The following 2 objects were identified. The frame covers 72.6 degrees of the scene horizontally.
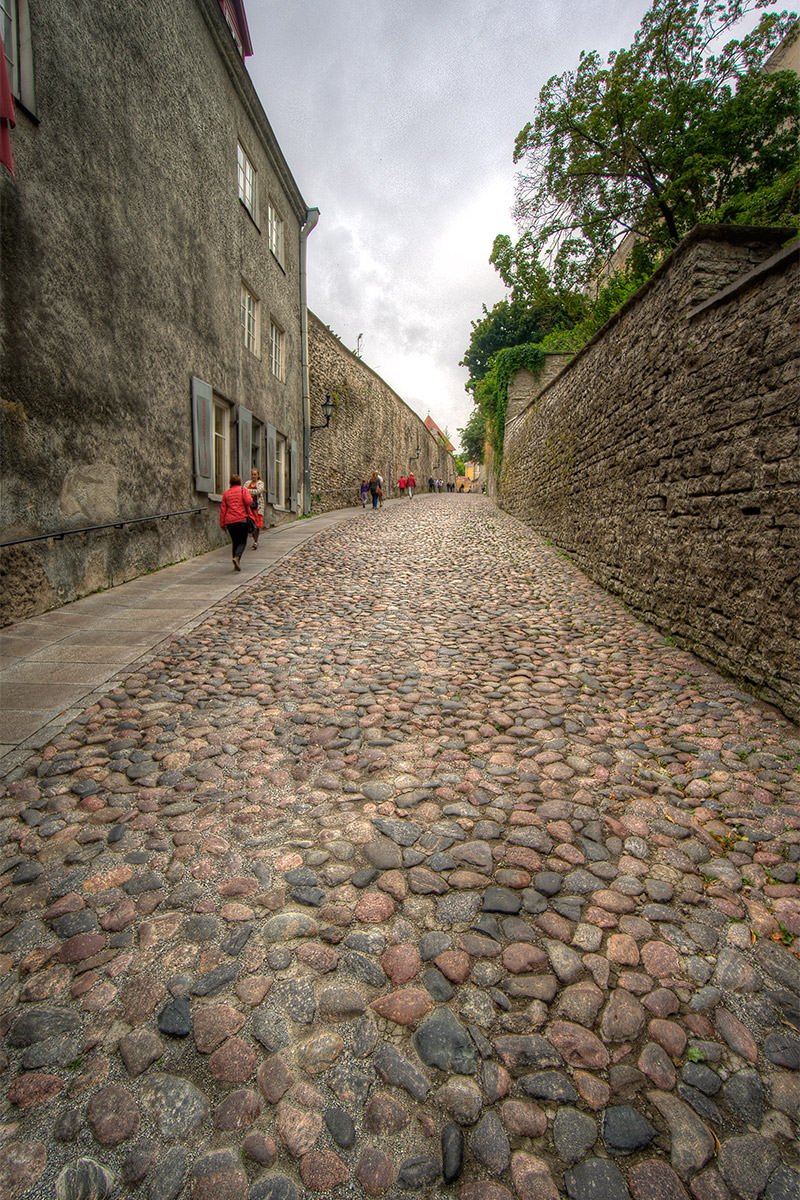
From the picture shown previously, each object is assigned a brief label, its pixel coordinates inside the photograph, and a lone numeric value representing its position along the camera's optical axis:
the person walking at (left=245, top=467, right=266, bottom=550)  10.31
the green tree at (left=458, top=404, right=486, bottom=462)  45.71
